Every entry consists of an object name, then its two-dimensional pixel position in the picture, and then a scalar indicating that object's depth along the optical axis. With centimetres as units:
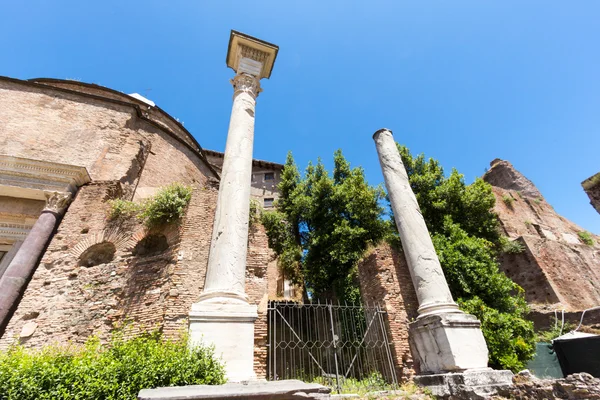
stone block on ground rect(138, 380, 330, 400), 238
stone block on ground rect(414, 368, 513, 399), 439
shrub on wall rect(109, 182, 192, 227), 768
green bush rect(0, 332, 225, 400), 281
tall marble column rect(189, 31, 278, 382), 377
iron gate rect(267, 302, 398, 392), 621
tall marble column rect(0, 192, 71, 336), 648
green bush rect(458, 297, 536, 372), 646
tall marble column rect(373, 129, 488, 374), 497
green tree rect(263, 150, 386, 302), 1083
